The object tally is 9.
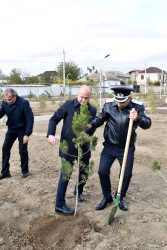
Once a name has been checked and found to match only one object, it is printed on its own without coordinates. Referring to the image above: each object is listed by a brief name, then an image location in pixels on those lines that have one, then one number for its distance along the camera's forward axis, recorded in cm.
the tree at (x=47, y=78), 5350
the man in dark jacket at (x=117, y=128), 346
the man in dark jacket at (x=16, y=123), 488
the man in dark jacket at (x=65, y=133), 360
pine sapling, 323
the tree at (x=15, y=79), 5444
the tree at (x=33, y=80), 5834
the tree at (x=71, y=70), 5825
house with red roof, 8469
